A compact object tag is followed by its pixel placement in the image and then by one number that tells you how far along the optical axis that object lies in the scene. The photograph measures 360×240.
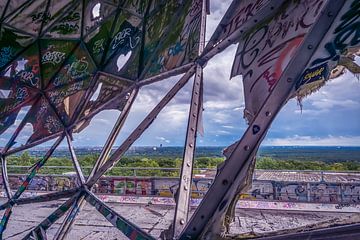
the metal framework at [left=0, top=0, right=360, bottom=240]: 1.43
